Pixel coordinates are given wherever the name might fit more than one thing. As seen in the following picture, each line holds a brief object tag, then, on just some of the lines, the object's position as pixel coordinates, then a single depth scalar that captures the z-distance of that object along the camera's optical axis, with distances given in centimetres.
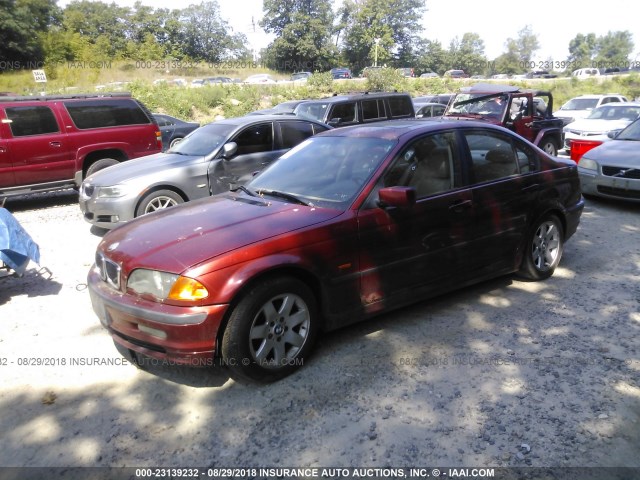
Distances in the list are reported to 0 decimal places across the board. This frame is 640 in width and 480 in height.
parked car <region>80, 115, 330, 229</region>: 655
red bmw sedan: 309
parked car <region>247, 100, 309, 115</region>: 1359
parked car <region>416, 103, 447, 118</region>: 1670
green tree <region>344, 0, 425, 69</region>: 7206
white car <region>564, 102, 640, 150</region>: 1352
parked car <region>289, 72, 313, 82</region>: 4957
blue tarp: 444
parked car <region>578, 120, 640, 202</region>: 768
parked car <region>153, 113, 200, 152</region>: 1541
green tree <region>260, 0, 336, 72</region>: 6744
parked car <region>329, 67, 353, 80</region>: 5011
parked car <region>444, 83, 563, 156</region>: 1061
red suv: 855
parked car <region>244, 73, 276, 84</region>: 4071
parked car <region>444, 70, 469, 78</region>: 5912
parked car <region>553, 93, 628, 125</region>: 1844
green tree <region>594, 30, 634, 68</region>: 10312
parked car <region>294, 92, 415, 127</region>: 1084
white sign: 1445
